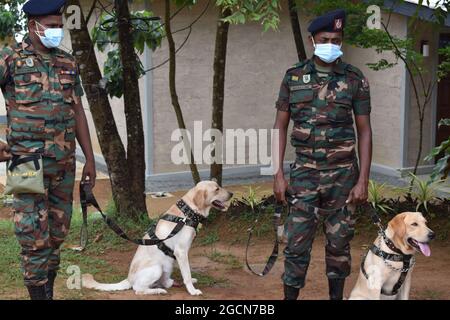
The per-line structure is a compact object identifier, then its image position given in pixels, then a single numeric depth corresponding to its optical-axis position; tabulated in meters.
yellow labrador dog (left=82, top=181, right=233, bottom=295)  5.20
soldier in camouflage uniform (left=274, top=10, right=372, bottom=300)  4.33
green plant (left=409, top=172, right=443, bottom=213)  7.14
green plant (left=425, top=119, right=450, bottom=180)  5.64
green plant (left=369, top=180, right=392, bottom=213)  7.30
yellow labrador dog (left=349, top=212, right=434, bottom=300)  4.18
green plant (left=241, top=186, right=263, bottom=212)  7.80
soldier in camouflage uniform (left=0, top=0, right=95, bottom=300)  4.20
